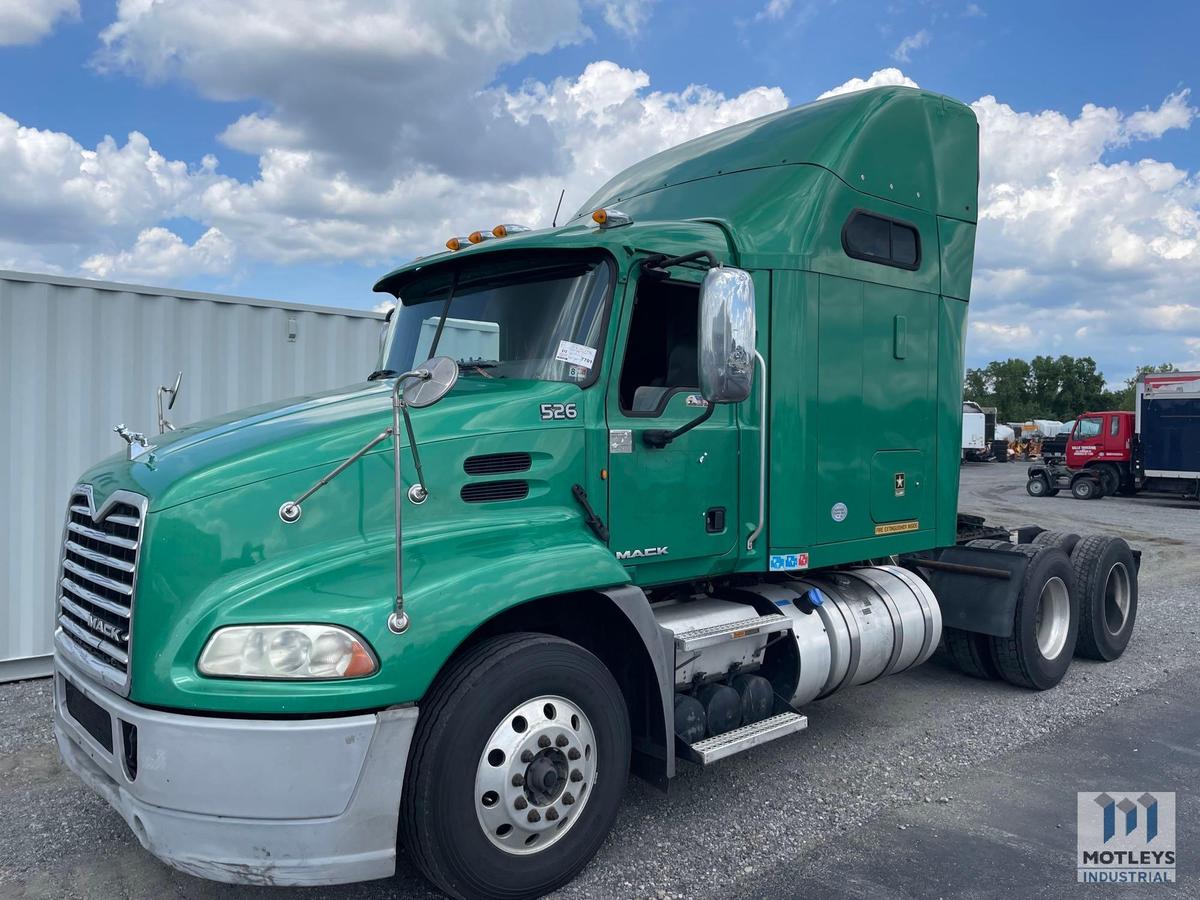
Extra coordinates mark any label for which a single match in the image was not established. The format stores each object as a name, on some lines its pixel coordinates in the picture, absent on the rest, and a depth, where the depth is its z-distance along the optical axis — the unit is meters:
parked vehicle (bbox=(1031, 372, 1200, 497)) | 25.78
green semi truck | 3.18
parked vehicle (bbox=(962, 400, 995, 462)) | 47.97
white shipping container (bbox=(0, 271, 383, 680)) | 7.02
